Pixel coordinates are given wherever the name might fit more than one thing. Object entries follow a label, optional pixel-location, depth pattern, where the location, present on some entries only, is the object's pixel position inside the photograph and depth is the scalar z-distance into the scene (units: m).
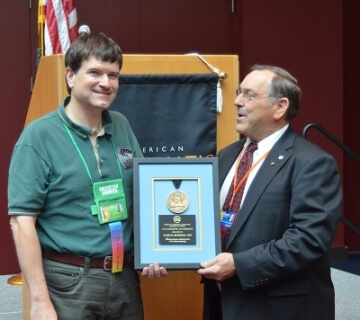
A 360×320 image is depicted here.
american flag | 5.10
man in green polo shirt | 2.52
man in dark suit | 2.66
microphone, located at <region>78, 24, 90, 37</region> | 3.31
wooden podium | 3.40
